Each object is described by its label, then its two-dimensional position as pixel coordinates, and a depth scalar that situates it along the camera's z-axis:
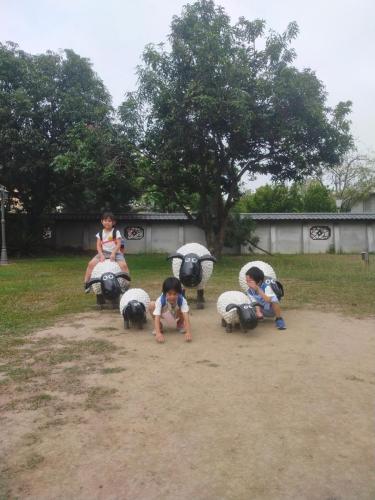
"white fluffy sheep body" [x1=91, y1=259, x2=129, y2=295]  8.45
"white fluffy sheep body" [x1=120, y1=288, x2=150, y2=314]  7.09
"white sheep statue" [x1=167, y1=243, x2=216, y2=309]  8.41
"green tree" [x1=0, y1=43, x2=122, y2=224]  21.56
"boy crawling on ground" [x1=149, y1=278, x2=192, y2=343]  6.44
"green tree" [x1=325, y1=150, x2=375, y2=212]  38.56
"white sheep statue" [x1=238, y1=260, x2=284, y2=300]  7.72
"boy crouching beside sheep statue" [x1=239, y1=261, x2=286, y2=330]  7.18
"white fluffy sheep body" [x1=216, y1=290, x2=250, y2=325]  6.75
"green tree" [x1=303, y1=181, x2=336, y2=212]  35.12
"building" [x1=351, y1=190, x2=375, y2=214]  38.66
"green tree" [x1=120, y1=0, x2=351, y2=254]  15.03
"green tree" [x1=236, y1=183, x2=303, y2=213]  35.94
